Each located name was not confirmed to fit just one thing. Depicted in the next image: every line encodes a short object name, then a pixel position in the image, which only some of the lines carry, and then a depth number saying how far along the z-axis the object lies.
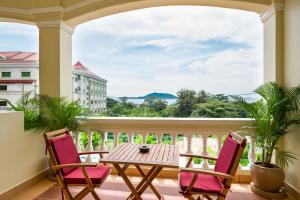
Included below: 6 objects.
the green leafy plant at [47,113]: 3.33
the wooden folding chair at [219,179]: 2.06
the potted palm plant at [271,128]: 2.79
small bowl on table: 2.48
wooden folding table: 2.08
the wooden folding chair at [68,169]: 2.25
